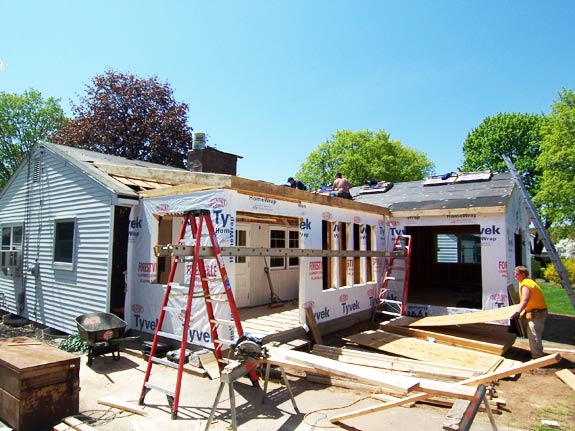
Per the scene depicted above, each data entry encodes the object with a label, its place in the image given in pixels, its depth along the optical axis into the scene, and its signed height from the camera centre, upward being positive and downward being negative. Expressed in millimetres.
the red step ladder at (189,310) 4738 -897
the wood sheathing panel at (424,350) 6796 -1995
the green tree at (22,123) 30234 +9671
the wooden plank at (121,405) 4898 -2107
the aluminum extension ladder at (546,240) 8917 +174
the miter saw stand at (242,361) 4023 -1314
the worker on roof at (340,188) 11047 +1752
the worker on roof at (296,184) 11102 +1758
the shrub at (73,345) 7957 -2118
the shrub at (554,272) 21203 -1436
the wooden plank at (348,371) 3666 -1325
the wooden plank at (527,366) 4254 -1317
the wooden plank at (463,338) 7762 -1986
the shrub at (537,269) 25289 -1464
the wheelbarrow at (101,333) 6754 -1569
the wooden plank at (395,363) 6133 -1983
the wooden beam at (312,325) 7761 -1610
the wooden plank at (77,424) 4344 -2075
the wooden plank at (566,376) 6125 -2132
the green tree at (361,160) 39875 +9139
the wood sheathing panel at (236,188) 6695 +1072
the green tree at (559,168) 24094 +5053
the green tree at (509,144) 29781 +8233
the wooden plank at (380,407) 4145 -1721
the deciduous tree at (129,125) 25359 +7989
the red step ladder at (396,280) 10602 -1007
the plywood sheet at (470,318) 7578 -1506
